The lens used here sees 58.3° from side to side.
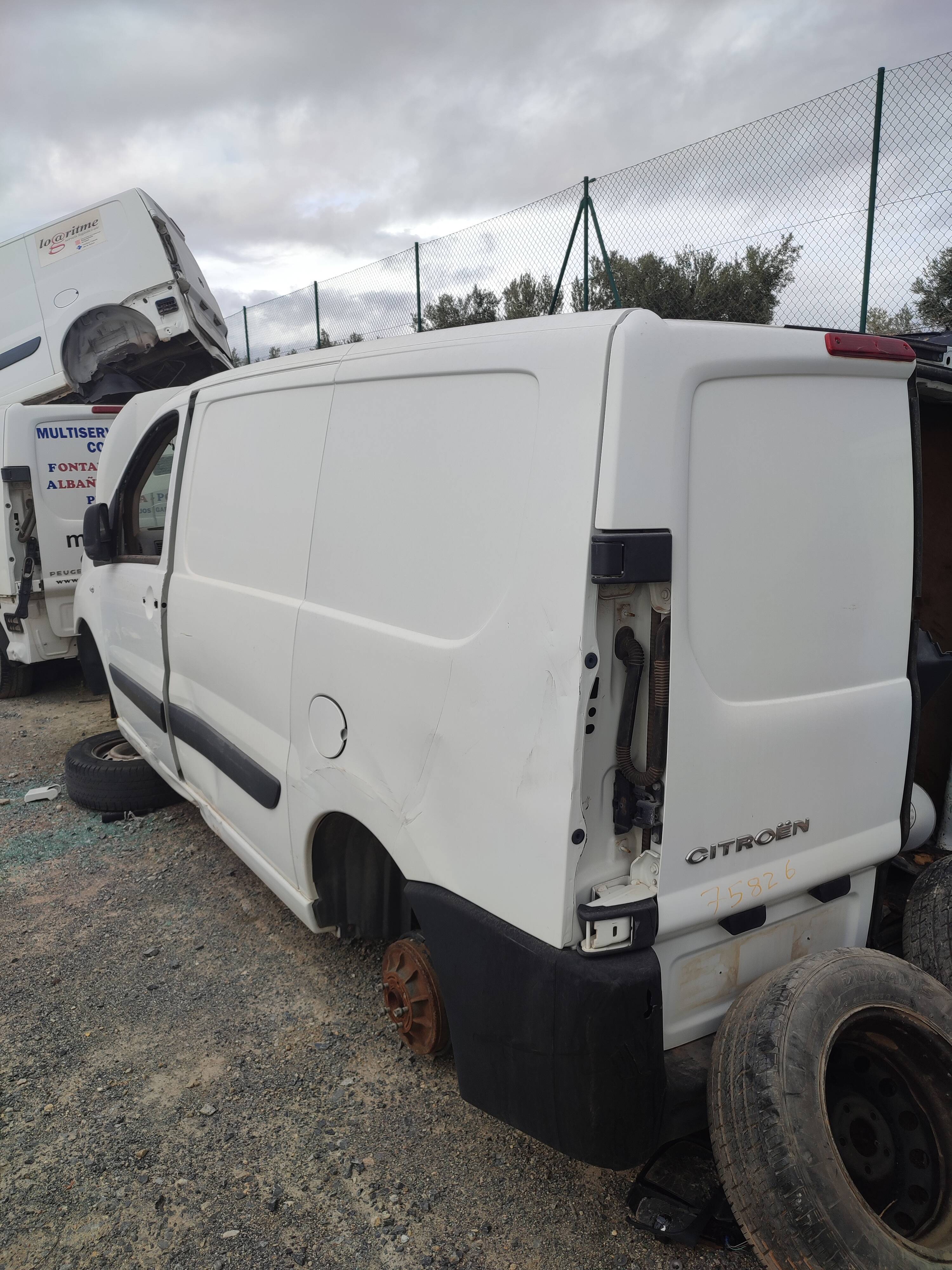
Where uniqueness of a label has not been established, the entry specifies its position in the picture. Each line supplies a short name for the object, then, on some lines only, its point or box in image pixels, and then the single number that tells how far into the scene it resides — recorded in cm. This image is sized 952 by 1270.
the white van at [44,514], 657
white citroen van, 174
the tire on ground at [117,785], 458
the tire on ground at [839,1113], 168
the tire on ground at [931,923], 241
